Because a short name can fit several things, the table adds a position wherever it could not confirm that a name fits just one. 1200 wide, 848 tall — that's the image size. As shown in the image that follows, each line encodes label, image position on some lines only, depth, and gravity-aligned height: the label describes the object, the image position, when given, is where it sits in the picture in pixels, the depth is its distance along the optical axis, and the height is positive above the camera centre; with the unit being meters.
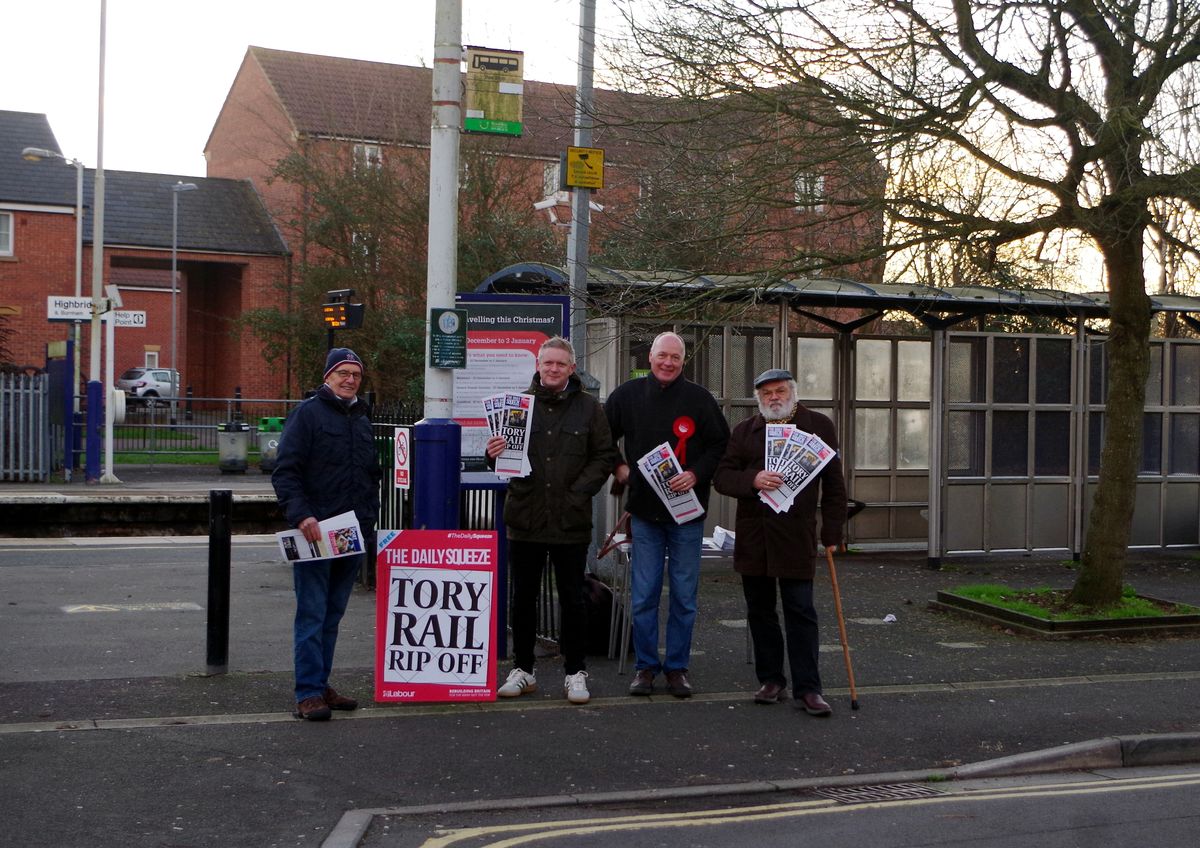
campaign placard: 7.47 -1.10
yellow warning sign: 12.27 +2.34
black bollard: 8.05 -0.99
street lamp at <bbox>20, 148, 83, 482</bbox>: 26.03 +4.65
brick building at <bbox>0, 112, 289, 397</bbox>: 40.94 +5.31
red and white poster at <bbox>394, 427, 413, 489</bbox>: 10.12 -0.29
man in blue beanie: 7.02 -0.39
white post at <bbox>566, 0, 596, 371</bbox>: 11.60 +1.89
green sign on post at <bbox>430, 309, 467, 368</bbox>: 8.28 +0.50
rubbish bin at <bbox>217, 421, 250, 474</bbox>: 29.22 -0.72
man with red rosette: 7.72 -0.42
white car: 48.66 +1.20
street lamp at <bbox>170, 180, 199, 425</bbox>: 42.84 +5.71
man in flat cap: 7.46 -0.62
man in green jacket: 7.54 -0.44
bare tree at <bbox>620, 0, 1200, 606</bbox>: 9.65 +2.36
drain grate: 6.08 -1.67
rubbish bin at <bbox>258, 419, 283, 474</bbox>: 29.61 -0.53
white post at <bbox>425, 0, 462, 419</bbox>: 8.41 +1.54
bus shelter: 13.30 +0.32
